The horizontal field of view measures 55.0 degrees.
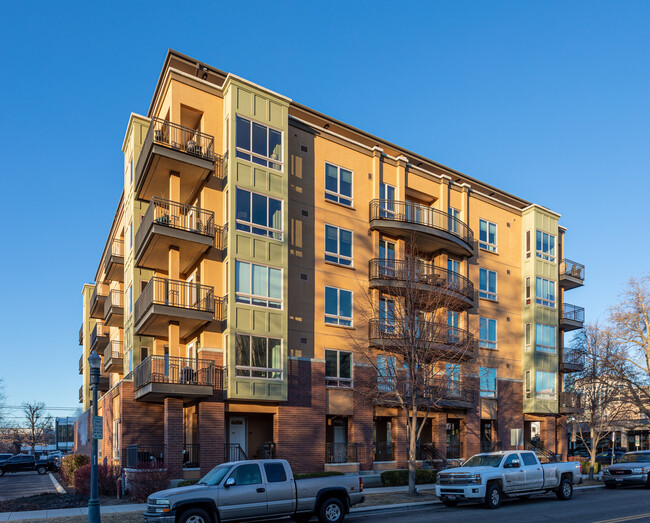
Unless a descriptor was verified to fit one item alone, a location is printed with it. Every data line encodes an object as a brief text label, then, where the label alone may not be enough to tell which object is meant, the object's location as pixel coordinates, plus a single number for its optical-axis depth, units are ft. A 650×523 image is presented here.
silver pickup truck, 45.80
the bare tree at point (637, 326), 134.00
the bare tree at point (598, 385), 104.53
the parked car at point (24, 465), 168.96
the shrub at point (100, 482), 77.55
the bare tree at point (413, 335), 77.61
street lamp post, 51.03
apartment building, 81.00
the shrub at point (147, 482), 68.33
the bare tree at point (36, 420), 367.21
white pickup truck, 63.26
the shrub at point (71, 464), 106.57
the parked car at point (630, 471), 83.20
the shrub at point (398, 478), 86.74
